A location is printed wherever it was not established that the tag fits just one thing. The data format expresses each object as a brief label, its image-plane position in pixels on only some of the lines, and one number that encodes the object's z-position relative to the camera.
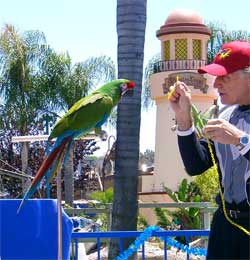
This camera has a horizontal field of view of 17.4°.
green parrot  4.63
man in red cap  3.59
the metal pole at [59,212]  4.77
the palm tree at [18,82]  24.99
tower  27.87
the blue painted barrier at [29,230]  6.16
